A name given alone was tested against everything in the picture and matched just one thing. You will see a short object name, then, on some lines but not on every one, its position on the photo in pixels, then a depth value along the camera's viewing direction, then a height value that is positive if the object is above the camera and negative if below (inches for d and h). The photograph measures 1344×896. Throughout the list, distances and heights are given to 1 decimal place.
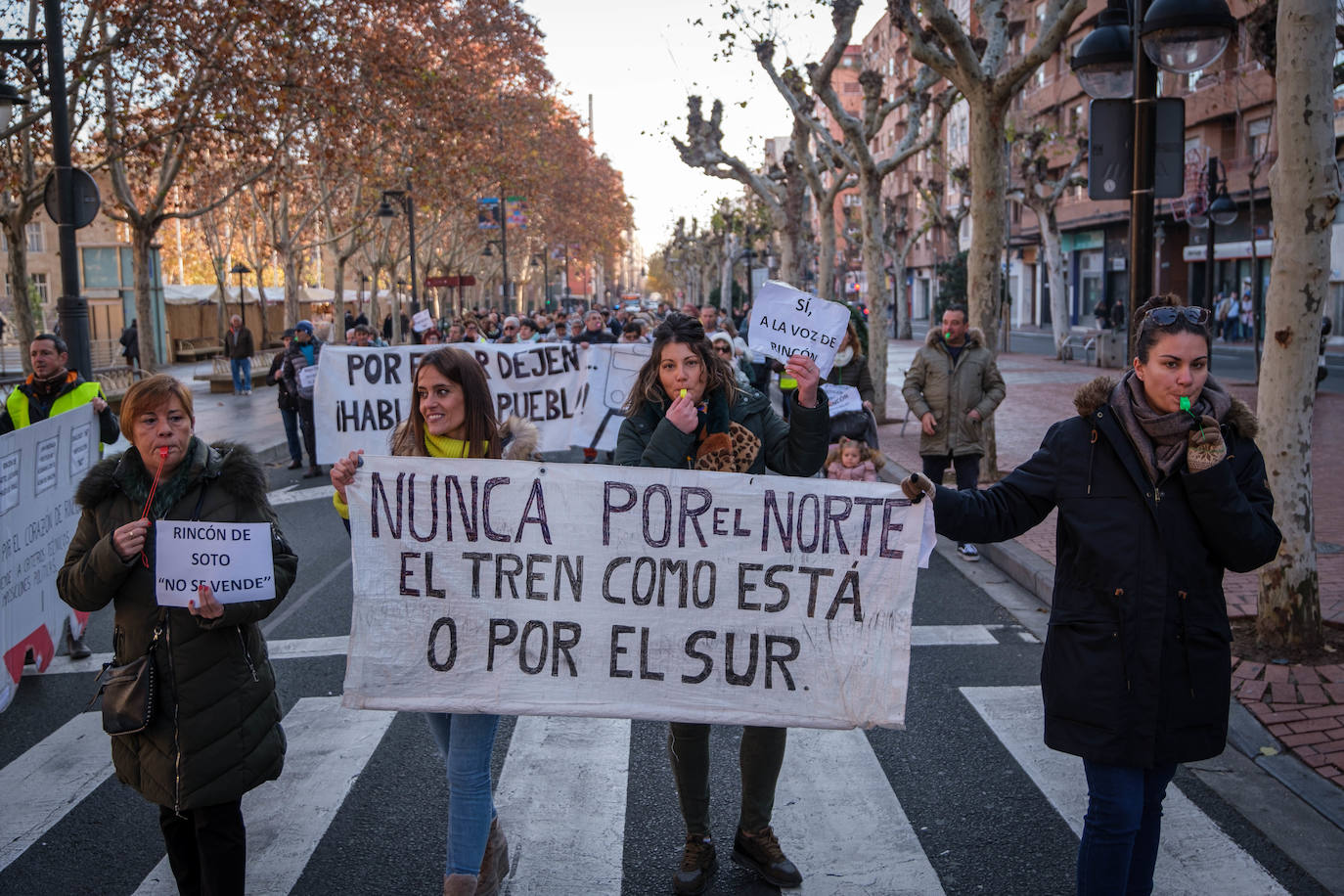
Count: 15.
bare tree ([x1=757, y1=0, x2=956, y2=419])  717.9 +124.1
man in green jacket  352.2 -23.1
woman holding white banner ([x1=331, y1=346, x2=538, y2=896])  144.2 -17.0
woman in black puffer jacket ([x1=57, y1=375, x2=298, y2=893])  133.3 -34.6
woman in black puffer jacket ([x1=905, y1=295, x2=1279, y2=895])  124.4 -26.8
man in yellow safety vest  274.8 -13.8
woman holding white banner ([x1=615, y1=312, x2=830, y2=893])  148.8 -15.4
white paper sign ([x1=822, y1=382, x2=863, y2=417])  333.1 -22.2
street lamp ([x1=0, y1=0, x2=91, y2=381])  418.0 +47.9
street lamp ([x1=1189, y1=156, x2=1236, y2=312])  954.6 +81.6
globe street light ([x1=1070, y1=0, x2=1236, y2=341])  278.7 +64.6
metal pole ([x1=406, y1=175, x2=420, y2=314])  1264.4 +117.0
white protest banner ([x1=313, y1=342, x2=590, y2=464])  420.2 -24.1
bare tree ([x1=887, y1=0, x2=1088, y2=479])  432.1 +79.6
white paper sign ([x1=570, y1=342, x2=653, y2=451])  466.9 -25.8
